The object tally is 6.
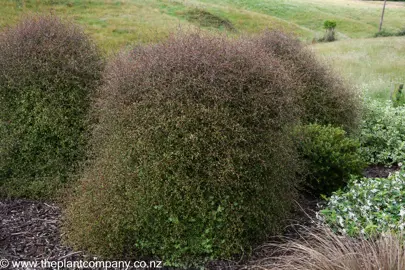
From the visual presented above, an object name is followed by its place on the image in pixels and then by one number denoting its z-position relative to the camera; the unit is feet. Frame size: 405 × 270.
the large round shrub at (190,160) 13.41
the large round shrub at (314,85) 20.84
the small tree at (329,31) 98.50
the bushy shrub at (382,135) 23.62
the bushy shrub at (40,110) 18.29
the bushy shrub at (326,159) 17.69
